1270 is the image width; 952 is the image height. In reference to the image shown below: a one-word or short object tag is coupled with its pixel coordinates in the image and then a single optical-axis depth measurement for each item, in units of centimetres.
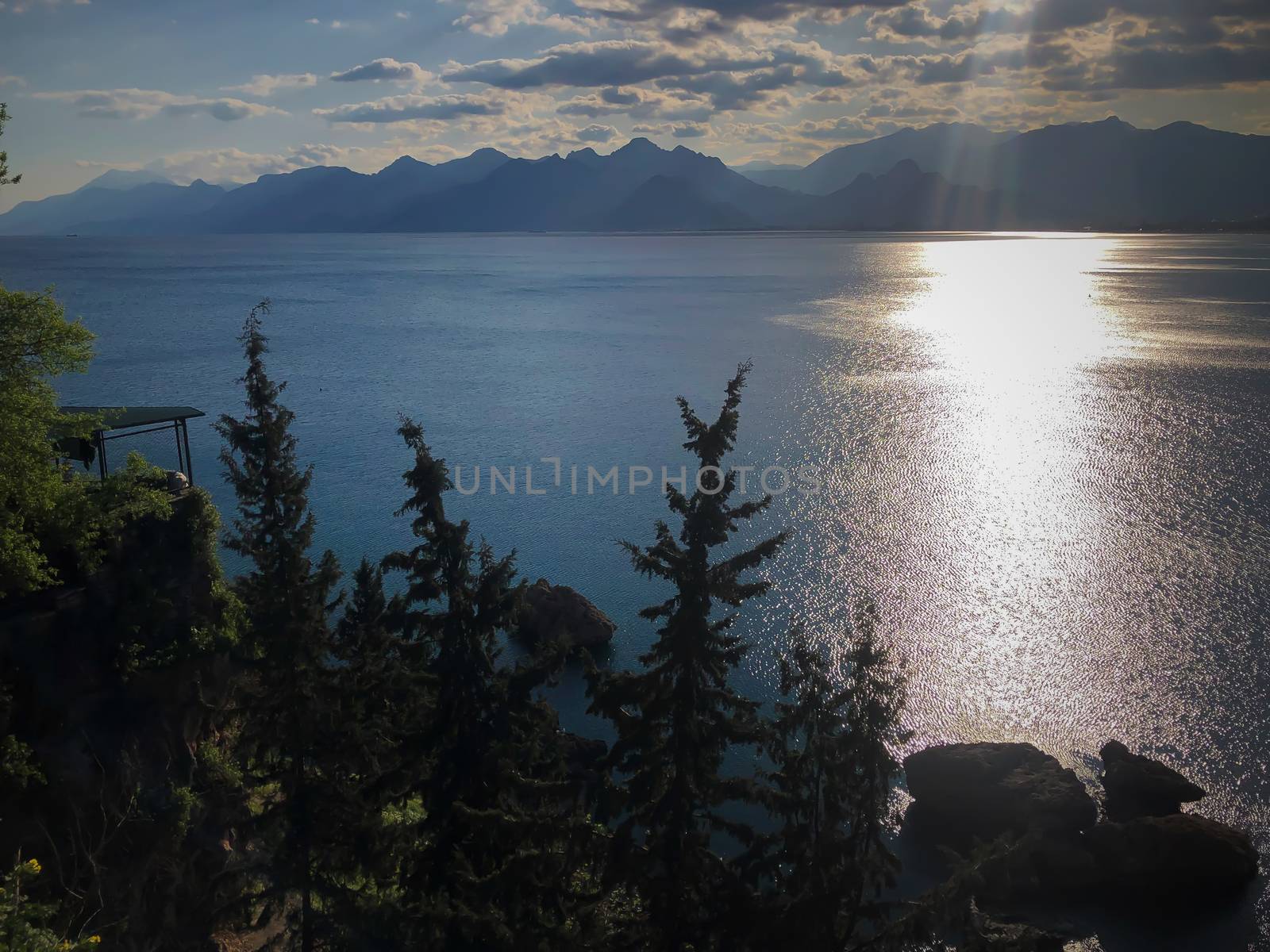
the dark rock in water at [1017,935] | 1527
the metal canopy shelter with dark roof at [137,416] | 2159
